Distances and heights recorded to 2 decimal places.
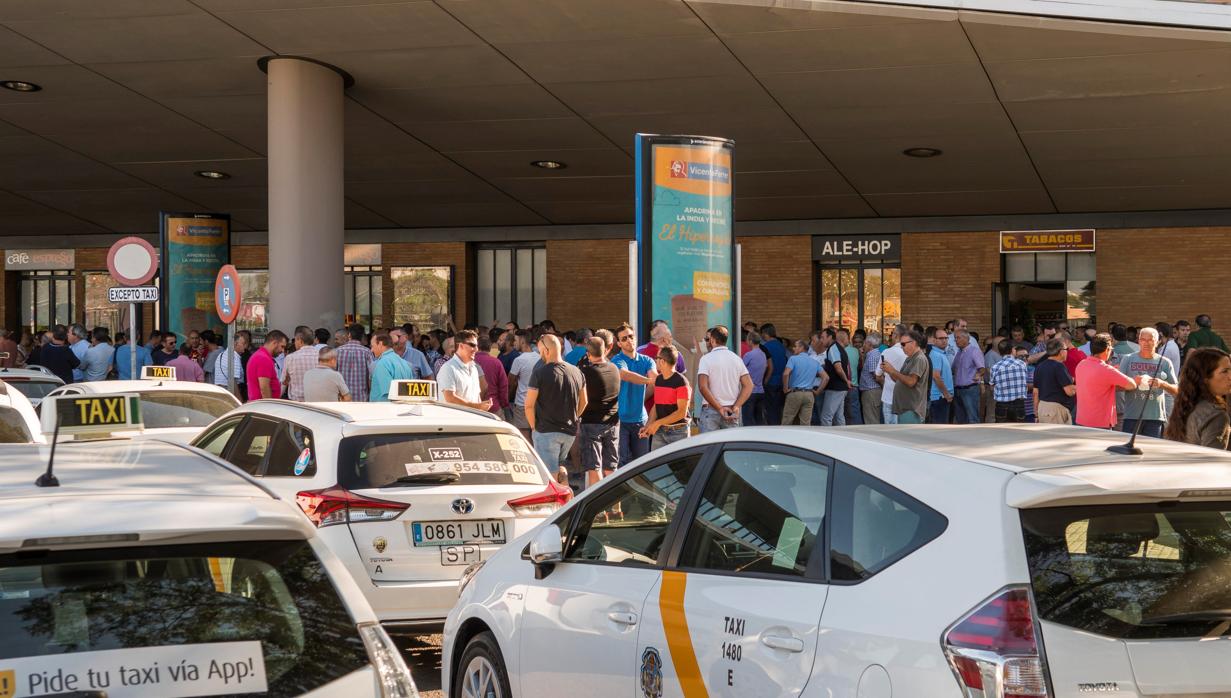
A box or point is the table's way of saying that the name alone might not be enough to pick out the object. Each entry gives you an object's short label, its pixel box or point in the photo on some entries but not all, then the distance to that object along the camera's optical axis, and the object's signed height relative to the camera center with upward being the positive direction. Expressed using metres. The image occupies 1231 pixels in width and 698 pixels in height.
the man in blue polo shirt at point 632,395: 12.91 -0.66
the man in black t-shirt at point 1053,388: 14.55 -0.68
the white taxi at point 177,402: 11.77 -0.66
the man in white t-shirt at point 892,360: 16.83 -0.42
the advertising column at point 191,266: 23.66 +1.16
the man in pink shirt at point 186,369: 16.27 -0.49
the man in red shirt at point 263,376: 14.47 -0.52
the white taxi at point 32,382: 14.21 -0.57
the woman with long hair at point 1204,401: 7.24 -0.42
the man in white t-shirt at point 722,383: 12.98 -0.54
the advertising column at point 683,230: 13.60 +1.04
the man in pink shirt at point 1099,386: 12.30 -0.56
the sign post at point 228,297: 15.09 +0.38
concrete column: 17.23 +1.88
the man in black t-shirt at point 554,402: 12.02 -0.68
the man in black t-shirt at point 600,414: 12.34 -0.82
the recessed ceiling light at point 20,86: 18.38 +3.46
